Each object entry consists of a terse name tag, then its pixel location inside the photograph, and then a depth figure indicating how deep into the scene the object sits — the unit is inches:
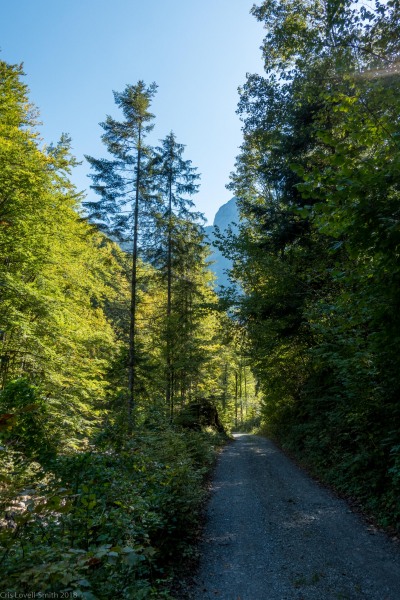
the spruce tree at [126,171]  600.7
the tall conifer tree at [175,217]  724.0
